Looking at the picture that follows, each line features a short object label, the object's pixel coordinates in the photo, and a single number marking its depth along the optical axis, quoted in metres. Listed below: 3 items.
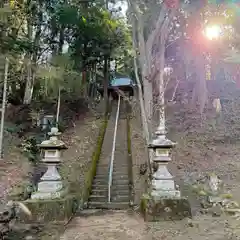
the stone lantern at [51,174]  5.08
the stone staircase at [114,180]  6.19
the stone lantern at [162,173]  5.07
